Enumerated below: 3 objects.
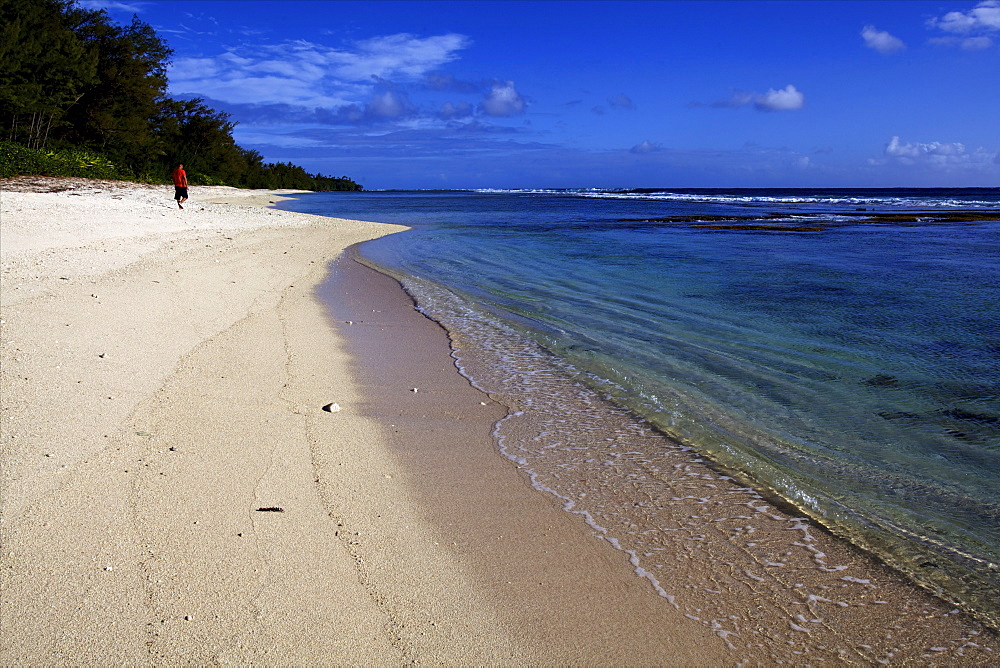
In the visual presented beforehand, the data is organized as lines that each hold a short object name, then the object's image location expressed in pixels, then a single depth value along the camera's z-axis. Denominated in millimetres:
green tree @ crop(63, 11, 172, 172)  42844
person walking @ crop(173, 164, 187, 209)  22025
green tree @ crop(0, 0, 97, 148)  31622
